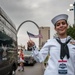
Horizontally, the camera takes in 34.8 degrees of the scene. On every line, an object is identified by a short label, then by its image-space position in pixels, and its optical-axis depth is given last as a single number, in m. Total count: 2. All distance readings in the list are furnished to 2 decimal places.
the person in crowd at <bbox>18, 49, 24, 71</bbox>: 8.74
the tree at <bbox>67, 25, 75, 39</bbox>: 13.38
